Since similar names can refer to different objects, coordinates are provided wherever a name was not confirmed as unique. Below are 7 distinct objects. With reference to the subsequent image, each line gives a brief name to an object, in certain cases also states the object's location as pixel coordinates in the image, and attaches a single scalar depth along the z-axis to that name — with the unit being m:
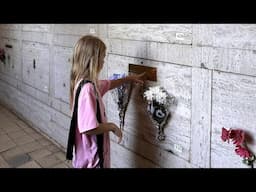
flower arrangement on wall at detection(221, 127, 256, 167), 1.45
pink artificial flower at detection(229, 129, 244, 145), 1.45
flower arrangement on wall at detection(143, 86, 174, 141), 1.89
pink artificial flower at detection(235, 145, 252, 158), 1.44
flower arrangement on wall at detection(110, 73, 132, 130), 2.19
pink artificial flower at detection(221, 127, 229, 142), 1.48
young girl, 1.67
